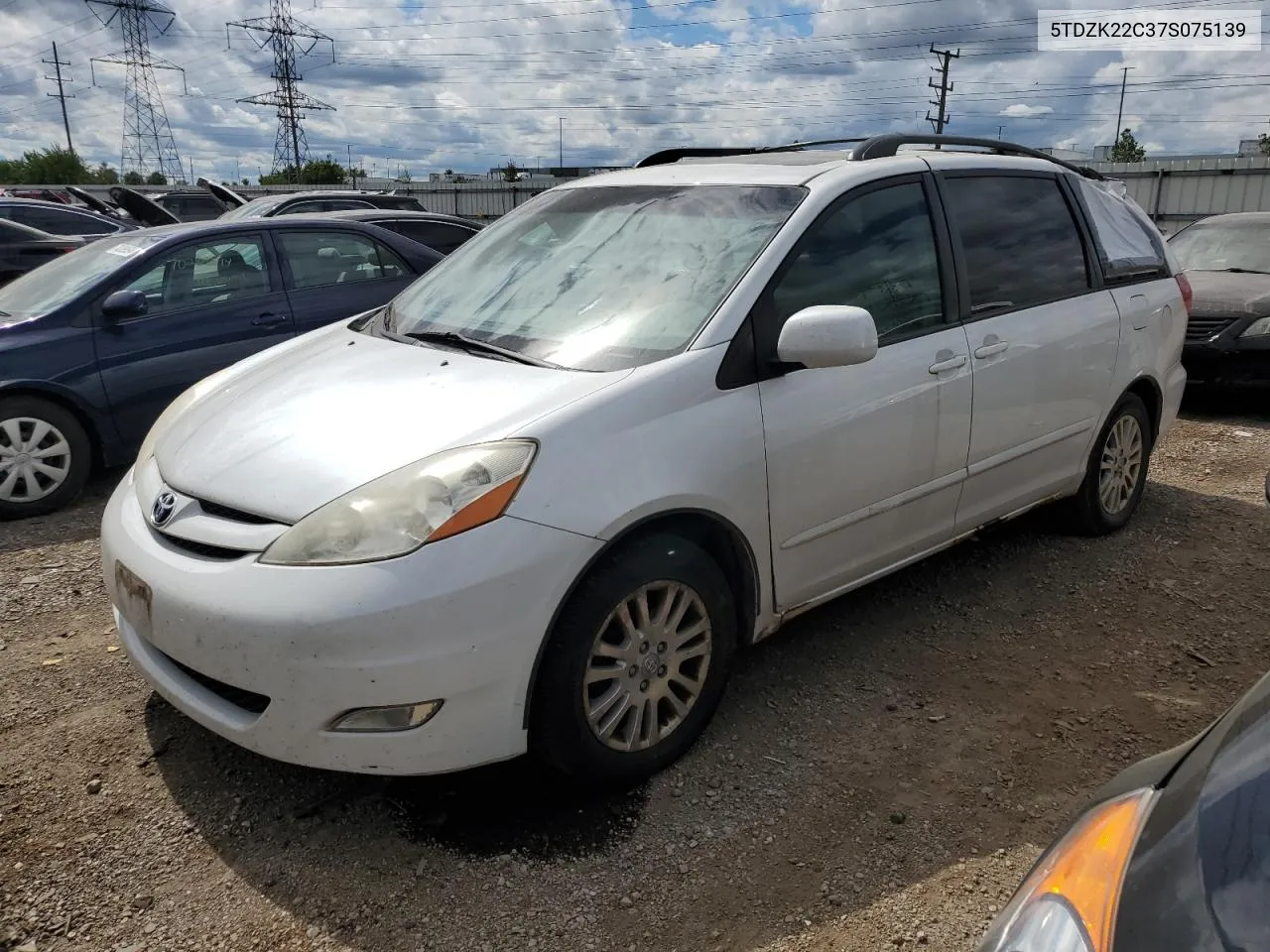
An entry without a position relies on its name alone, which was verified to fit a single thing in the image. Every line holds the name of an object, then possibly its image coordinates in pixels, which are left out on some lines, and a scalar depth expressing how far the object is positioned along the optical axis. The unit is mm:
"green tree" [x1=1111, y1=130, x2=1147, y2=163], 60719
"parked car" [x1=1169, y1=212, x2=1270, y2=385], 7258
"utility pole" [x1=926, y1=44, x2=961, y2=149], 51250
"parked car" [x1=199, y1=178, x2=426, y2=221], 11406
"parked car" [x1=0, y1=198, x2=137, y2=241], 10938
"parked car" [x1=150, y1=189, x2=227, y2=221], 23391
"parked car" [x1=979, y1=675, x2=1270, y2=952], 1159
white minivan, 2338
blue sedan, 5117
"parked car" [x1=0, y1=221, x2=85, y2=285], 9234
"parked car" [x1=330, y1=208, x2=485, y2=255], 8594
